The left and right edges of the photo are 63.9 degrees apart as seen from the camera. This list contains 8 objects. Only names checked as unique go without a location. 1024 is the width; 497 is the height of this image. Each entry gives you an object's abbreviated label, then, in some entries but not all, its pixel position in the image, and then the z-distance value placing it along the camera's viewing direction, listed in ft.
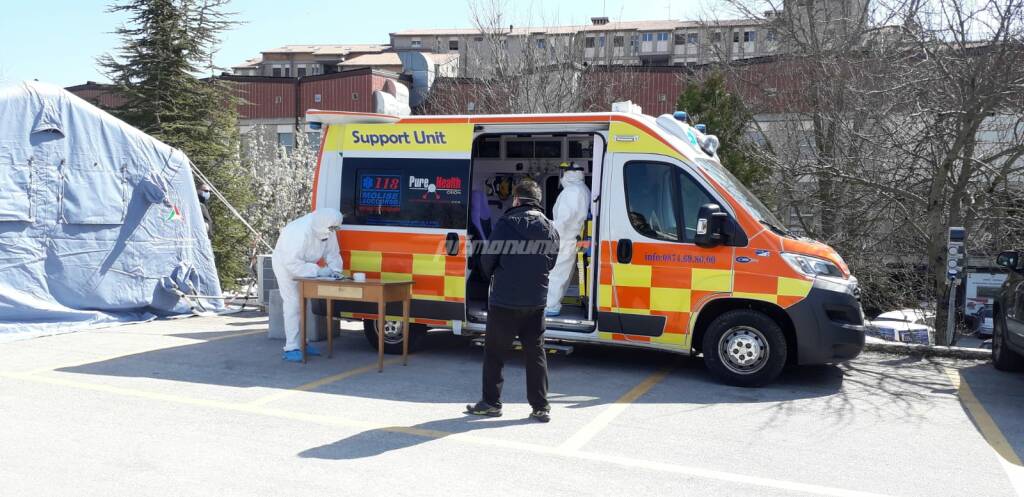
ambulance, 23.68
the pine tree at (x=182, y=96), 57.47
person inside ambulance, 27.35
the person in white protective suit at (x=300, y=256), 26.53
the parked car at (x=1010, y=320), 25.51
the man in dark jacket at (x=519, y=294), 19.93
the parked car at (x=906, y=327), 37.04
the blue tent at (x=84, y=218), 32.27
